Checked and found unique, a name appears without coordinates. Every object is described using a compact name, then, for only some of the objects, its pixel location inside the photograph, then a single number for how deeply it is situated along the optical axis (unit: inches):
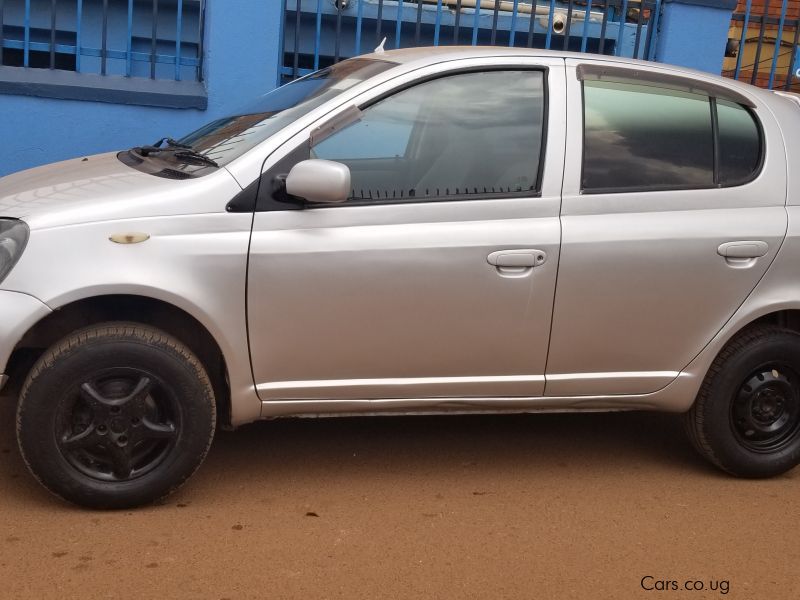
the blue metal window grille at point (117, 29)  332.5
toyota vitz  150.5
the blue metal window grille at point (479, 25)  328.5
